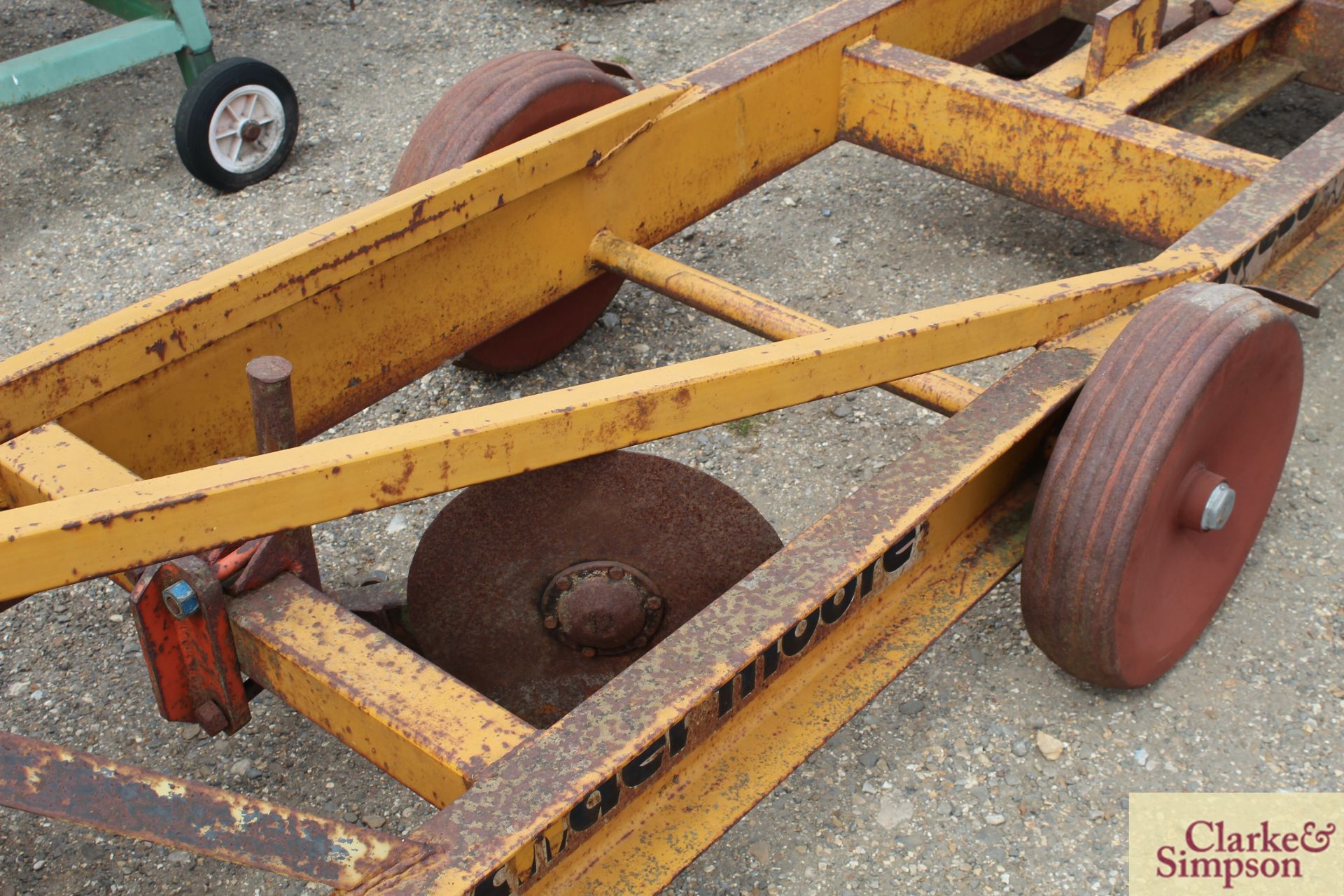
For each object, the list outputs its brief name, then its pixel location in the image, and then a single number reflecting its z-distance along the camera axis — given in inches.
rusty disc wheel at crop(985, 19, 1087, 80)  188.1
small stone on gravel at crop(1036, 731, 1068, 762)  99.9
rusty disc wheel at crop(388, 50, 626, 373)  117.2
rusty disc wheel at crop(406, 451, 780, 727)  94.3
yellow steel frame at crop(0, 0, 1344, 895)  67.9
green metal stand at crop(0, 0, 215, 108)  158.9
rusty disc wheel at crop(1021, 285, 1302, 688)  85.5
